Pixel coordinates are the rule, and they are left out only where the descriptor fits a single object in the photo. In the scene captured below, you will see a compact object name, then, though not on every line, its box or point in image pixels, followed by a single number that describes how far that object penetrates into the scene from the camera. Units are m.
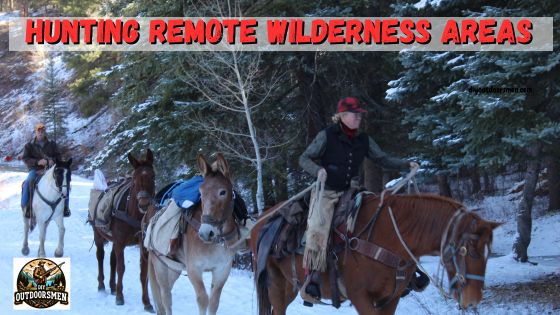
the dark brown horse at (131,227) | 9.34
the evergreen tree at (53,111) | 48.56
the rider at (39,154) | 14.02
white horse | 13.40
